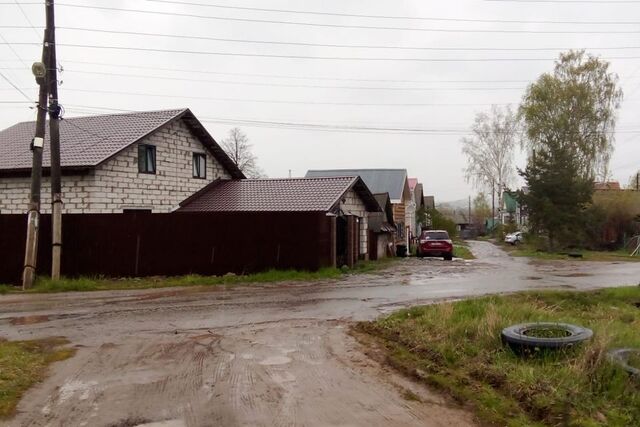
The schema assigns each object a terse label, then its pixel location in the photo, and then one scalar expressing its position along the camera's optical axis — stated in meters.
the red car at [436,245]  31.41
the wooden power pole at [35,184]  16.36
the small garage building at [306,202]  20.73
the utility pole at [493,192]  66.19
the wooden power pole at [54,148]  16.48
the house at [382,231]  29.70
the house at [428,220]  60.08
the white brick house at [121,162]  20.45
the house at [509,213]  77.07
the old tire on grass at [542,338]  6.50
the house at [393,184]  45.12
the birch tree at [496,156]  61.91
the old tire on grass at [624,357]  5.58
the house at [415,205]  53.24
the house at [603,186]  51.54
